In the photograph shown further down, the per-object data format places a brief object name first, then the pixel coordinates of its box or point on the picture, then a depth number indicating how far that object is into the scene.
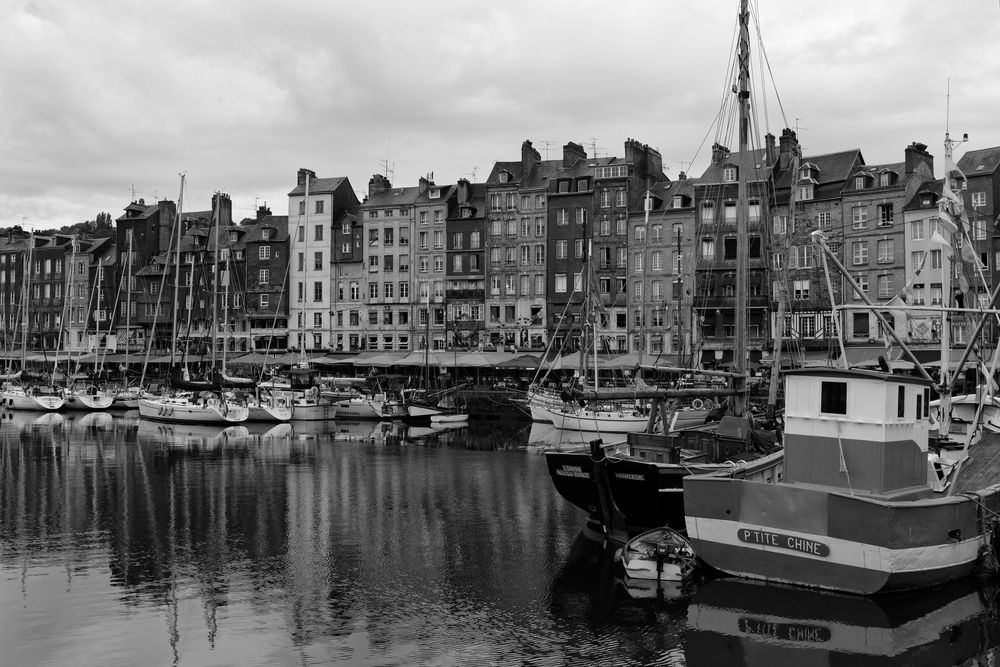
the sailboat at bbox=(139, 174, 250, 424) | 70.31
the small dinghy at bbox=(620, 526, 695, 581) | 23.38
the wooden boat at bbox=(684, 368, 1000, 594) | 21.11
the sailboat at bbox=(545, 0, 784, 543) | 26.77
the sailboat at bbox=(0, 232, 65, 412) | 82.69
